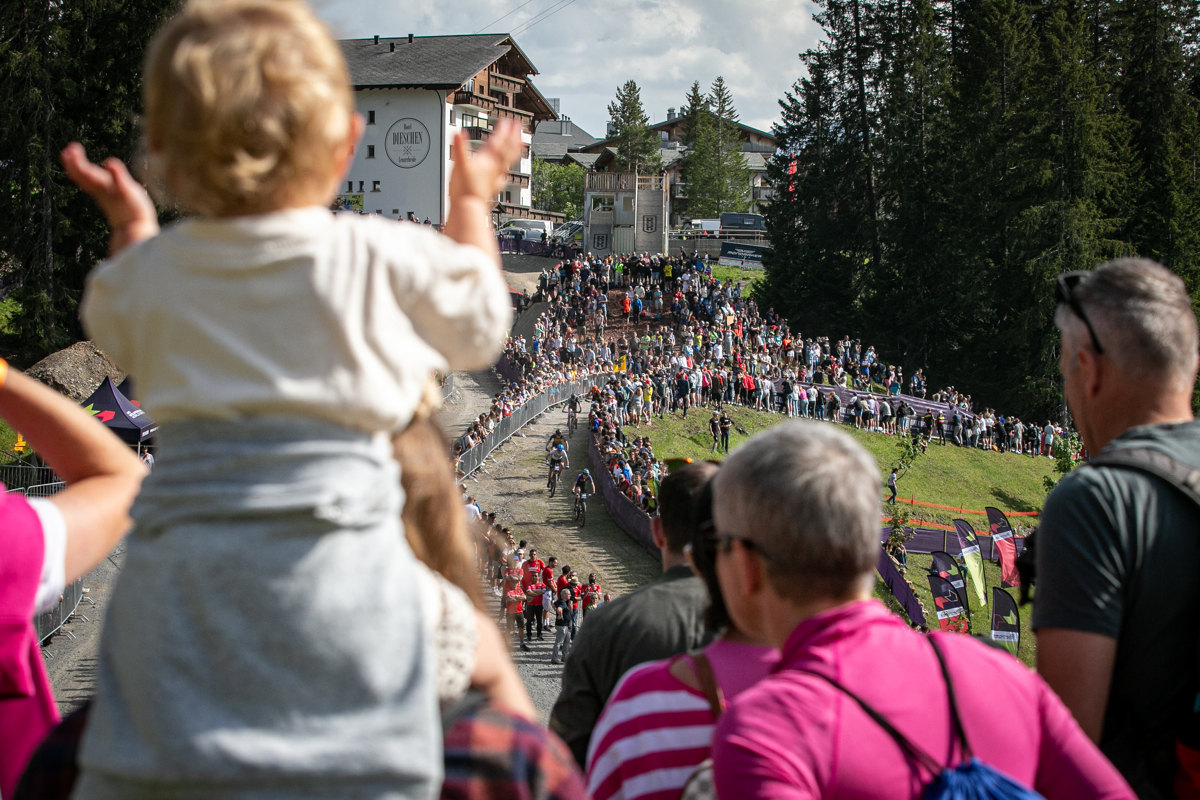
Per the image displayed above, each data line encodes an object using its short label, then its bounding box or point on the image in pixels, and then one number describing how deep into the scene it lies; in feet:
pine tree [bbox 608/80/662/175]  325.21
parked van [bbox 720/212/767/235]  229.86
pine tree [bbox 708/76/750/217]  311.47
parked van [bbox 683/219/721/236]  233.14
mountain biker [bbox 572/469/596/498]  85.05
